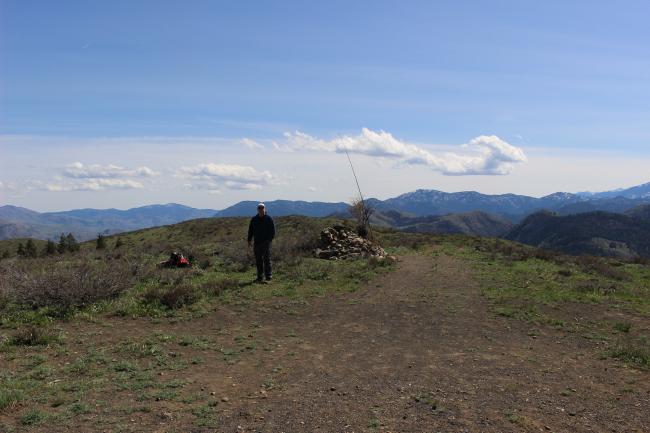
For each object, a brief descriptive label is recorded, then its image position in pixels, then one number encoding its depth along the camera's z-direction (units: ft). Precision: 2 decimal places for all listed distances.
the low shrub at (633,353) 29.89
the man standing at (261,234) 54.65
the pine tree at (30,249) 216.23
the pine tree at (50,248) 205.47
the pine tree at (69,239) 259.19
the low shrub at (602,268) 71.08
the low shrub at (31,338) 30.71
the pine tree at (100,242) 199.72
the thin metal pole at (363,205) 99.20
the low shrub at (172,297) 42.59
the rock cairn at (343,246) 78.48
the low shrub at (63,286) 40.16
